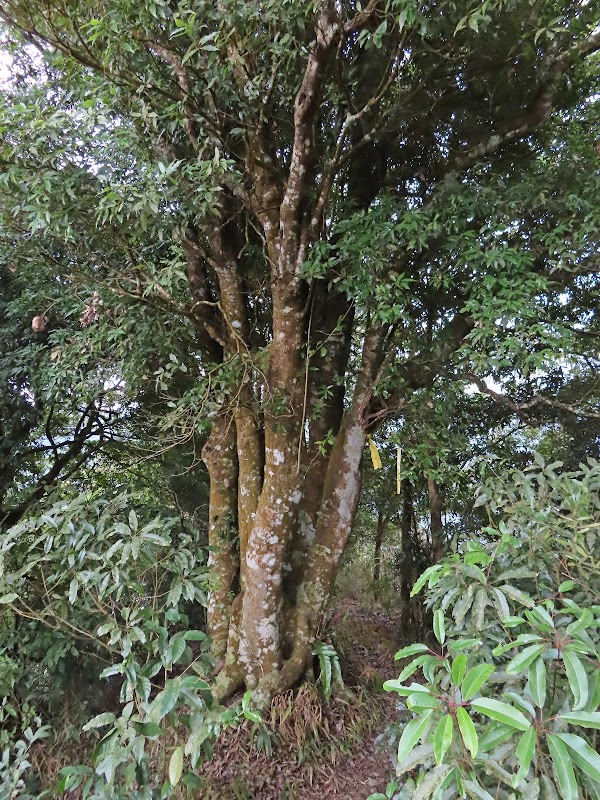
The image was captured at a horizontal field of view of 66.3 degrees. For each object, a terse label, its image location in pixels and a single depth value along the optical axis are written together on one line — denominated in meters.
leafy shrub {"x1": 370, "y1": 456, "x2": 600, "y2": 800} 0.95
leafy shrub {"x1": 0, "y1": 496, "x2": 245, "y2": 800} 1.53
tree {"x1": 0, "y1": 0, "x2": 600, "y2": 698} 2.39
